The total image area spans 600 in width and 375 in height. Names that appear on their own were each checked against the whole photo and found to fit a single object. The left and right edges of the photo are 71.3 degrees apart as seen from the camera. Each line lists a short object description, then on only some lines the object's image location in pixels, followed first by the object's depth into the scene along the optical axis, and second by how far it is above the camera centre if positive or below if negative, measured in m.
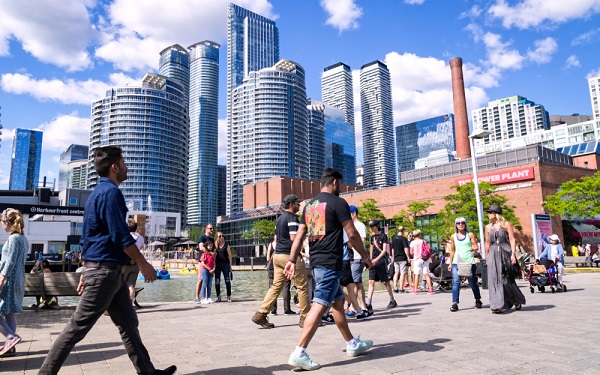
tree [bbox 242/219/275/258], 72.00 +3.87
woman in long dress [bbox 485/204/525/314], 7.75 -0.28
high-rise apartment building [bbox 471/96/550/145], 175.75 +56.49
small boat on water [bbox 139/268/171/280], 25.77 -1.21
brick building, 41.09 +7.41
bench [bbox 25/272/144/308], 9.00 -0.55
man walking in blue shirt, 3.32 -0.16
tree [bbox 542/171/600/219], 30.61 +3.37
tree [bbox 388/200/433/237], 47.25 +4.06
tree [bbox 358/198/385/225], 51.75 +4.60
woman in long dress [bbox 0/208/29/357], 4.86 -0.21
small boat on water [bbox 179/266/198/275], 34.30 -1.41
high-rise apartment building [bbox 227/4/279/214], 144.60 +33.12
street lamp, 17.14 +4.50
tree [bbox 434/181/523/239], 38.00 +3.77
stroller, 11.34 -0.81
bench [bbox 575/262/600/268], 27.03 -1.28
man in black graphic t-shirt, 4.30 +0.01
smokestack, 58.44 +19.31
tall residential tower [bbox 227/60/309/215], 135.25 +41.46
